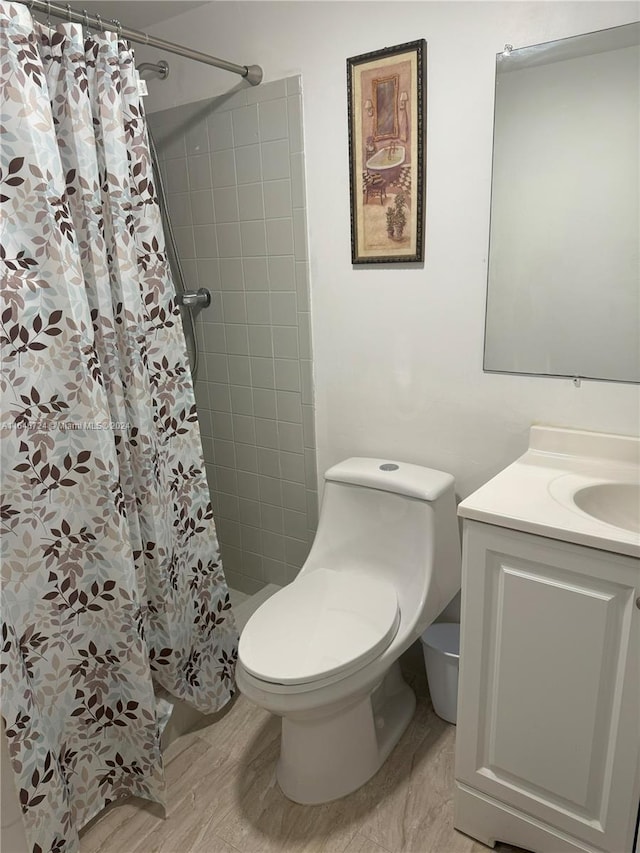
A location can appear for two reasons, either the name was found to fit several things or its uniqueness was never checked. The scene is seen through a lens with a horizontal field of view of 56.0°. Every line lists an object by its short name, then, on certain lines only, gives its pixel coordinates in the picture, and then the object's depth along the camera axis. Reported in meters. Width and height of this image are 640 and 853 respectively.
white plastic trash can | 1.76
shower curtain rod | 1.31
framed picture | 1.60
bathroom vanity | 1.14
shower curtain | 1.28
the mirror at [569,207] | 1.38
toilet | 1.41
